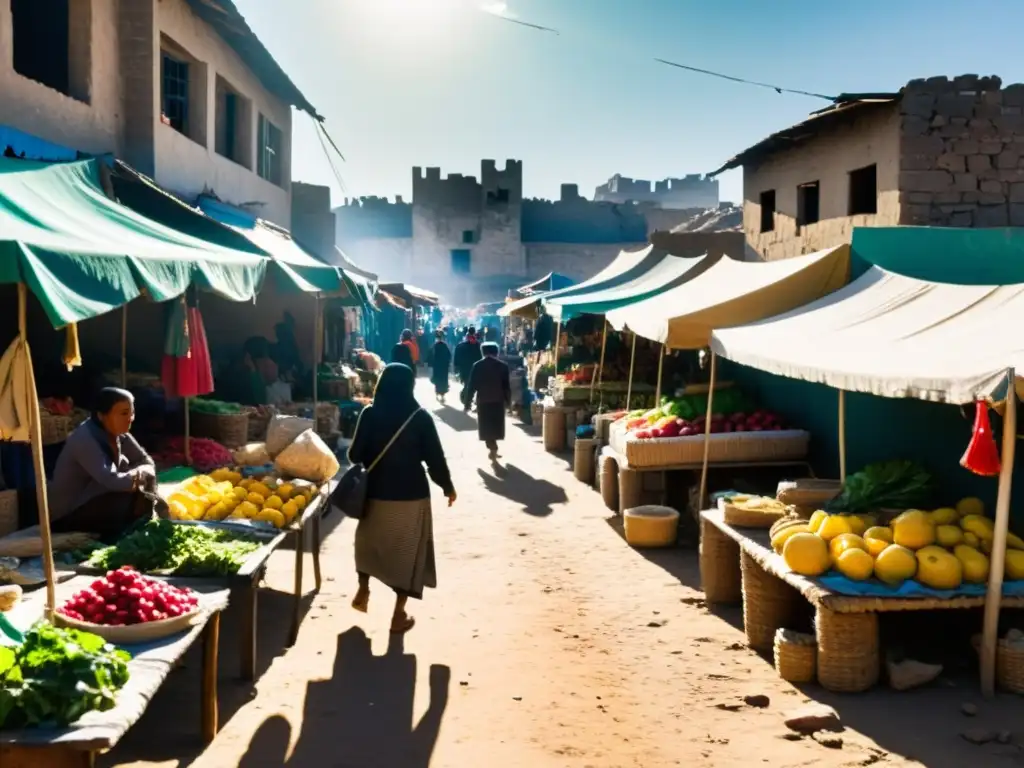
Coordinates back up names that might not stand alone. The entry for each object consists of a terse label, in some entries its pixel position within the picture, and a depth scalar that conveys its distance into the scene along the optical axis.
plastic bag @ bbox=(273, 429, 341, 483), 7.00
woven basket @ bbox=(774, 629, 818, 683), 5.00
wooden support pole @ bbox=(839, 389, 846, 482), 6.36
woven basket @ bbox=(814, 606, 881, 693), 4.84
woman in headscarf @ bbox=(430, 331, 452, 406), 19.53
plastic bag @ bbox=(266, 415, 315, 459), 7.44
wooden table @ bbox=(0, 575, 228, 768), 2.84
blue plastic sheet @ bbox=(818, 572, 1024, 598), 4.79
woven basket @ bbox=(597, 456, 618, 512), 9.76
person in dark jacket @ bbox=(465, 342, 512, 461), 12.69
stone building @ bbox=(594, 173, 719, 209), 68.19
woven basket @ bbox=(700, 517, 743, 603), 6.56
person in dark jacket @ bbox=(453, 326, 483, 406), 17.41
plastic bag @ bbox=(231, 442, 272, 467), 8.43
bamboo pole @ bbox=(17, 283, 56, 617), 3.99
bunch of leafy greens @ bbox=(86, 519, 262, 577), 4.68
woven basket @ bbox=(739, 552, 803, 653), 5.59
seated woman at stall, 5.21
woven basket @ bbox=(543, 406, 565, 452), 13.96
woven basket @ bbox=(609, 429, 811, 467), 8.45
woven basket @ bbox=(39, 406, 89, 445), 7.39
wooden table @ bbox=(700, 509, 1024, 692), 4.77
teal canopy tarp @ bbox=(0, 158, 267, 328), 3.94
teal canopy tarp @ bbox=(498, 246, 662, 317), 14.74
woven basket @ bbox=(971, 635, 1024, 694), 4.69
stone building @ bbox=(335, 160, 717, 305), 48.22
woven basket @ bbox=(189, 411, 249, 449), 9.43
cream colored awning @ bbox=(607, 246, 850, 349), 8.17
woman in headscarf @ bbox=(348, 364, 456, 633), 5.83
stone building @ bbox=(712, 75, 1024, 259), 10.98
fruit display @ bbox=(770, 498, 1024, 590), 4.90
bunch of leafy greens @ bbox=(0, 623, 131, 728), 2.92
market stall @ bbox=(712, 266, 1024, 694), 4.47
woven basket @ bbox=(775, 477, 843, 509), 6.29
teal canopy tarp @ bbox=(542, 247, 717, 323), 12.09
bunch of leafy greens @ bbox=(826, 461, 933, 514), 5.92
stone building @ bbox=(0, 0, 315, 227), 8.36
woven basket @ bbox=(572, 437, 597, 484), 11.48
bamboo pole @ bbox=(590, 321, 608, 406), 13.23
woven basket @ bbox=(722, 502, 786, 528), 6.16
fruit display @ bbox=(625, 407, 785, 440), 8.74
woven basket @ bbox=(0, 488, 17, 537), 6.29
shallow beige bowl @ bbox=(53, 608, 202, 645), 3.66
